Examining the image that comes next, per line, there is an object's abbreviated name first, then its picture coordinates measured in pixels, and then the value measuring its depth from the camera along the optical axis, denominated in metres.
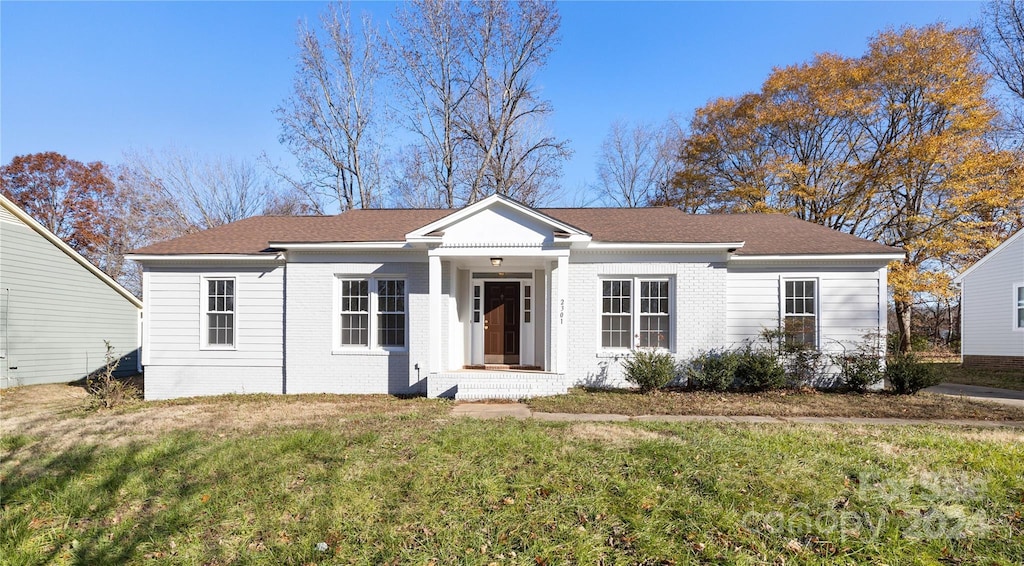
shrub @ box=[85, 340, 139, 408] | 9.73
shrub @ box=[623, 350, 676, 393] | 10.06
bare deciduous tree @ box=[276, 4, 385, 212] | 22.52
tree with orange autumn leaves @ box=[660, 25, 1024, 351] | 18.84
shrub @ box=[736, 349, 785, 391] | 10.25
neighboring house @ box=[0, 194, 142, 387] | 13.53
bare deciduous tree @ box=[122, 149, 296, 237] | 25.02
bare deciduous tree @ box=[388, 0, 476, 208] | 22.00
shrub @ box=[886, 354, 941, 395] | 10.03
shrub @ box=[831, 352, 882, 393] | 10.38
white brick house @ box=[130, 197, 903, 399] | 10.55
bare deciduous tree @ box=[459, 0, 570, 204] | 21.95
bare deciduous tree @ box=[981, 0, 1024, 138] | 20.48
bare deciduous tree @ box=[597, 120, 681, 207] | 28.59
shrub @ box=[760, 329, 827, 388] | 10.67
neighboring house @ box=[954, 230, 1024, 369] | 15.96
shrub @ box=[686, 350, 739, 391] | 10.20
